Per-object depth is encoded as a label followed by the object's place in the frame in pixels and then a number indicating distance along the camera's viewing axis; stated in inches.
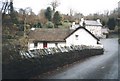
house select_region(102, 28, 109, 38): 1240.0
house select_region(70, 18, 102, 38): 1363.7
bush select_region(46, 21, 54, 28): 1261.1
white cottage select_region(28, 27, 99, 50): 1262.9
